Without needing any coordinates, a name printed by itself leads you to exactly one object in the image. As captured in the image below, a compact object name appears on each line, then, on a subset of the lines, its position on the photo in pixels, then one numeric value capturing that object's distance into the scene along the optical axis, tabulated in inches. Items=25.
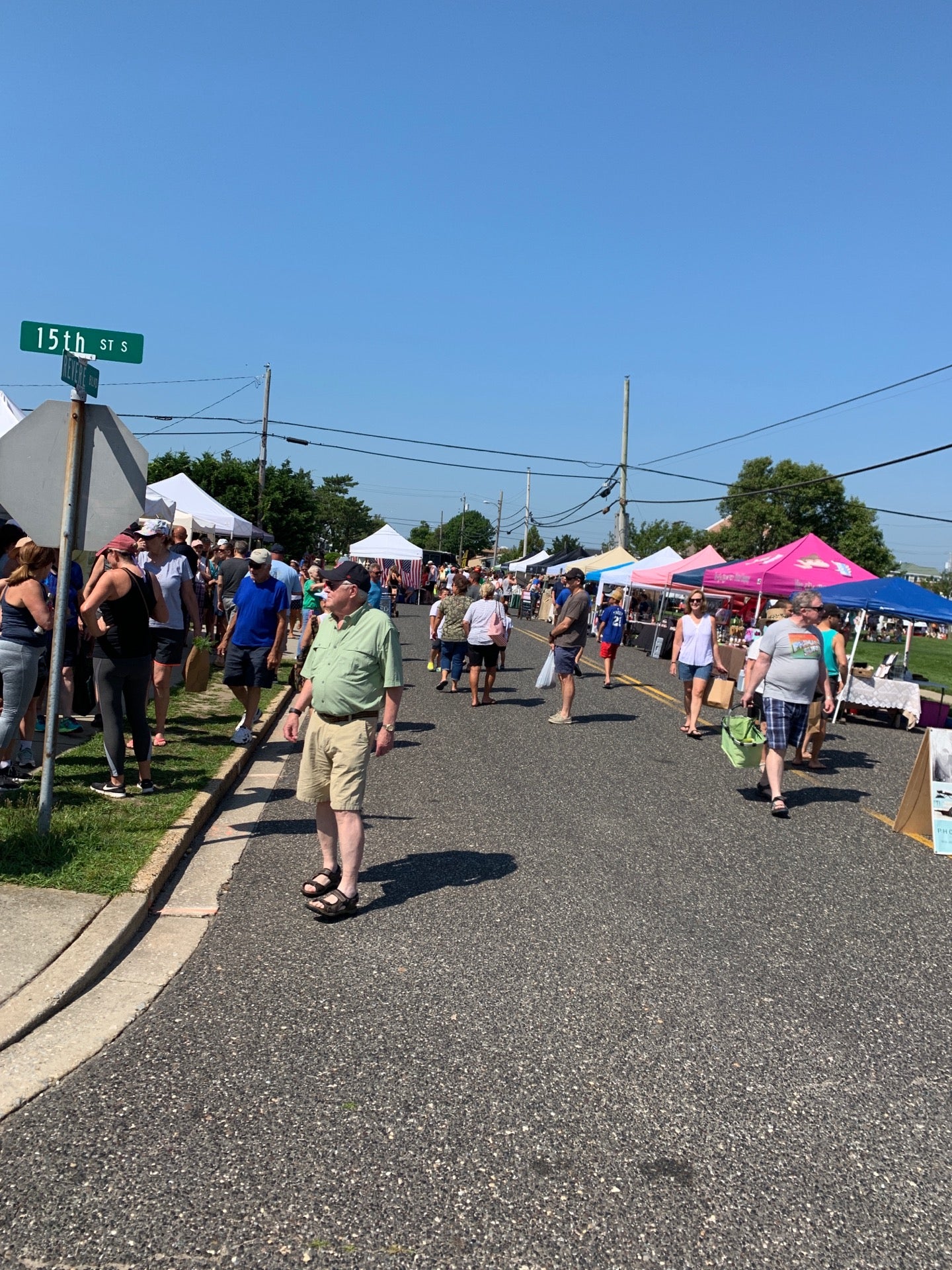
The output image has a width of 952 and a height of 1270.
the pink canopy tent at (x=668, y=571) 1079.6
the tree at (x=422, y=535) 6058.1
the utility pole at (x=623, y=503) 1755.7
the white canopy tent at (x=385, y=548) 1632.6
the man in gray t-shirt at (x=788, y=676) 337.4
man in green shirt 205.9
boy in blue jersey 695.7
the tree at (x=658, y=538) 3612.2
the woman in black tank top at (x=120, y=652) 267.6
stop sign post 221.9
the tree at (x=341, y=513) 3727.9
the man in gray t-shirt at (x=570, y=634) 506.3
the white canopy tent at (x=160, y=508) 687.1
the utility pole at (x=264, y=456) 1656.0
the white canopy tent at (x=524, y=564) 2062.0
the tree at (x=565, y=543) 4480.3
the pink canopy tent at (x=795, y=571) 784.3
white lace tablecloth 620.1
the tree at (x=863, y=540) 2527.1
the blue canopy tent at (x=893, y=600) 610.5
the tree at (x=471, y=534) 6131.9
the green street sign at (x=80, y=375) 216.2
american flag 1961.1
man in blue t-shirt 359.3
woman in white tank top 509.0
